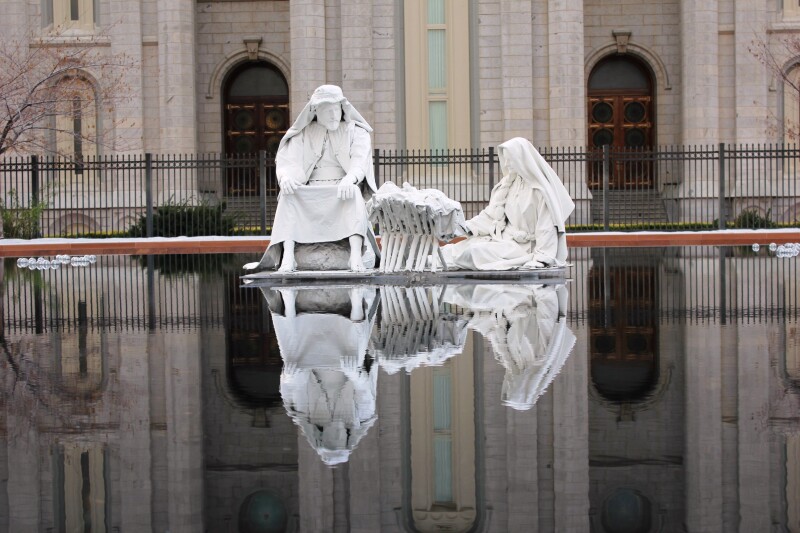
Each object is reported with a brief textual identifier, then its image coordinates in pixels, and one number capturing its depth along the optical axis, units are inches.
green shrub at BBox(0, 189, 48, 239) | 1171.3
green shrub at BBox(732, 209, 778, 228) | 1218.6
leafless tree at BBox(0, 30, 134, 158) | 1363.2
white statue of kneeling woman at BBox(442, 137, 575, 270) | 652.1
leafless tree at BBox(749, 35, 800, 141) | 1402.6
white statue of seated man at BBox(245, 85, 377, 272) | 647.1
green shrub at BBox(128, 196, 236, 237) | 1210.0
